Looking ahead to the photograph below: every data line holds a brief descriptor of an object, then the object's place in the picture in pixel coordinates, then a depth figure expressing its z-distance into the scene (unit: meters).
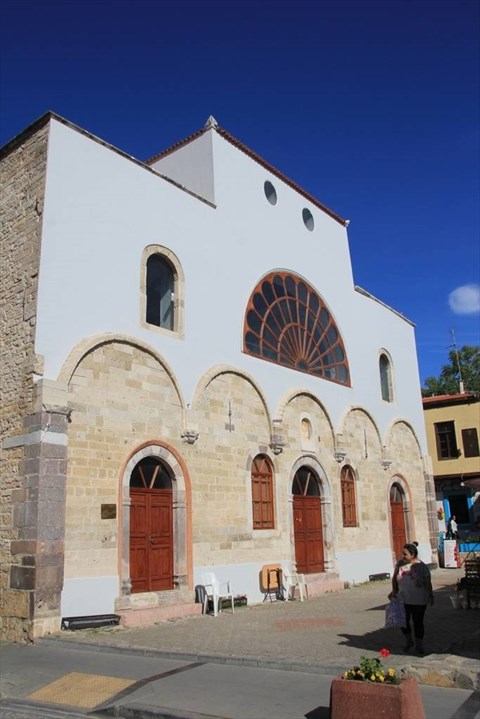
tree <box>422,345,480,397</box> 42.37
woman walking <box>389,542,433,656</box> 7.62
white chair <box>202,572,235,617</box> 11.47
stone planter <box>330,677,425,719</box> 4.45
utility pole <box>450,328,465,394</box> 39.83
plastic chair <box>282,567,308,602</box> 13.89
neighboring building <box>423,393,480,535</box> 27.67
